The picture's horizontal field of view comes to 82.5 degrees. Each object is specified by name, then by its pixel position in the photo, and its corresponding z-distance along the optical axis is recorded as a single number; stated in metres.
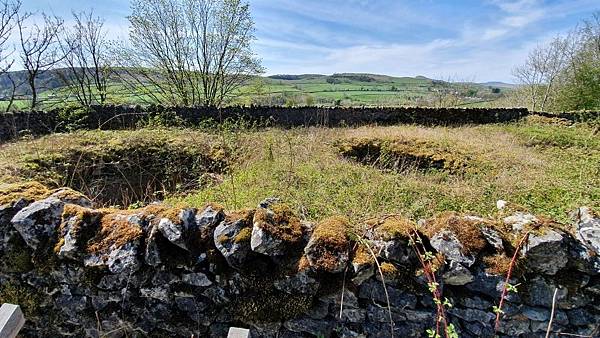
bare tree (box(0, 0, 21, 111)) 15.51
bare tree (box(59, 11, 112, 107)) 18.03
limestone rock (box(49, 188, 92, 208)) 3.02
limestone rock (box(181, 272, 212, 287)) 2.51
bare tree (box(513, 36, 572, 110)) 26.49
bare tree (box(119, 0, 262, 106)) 17.02
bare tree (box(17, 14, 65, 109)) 16.23
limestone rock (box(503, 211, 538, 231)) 2.49
